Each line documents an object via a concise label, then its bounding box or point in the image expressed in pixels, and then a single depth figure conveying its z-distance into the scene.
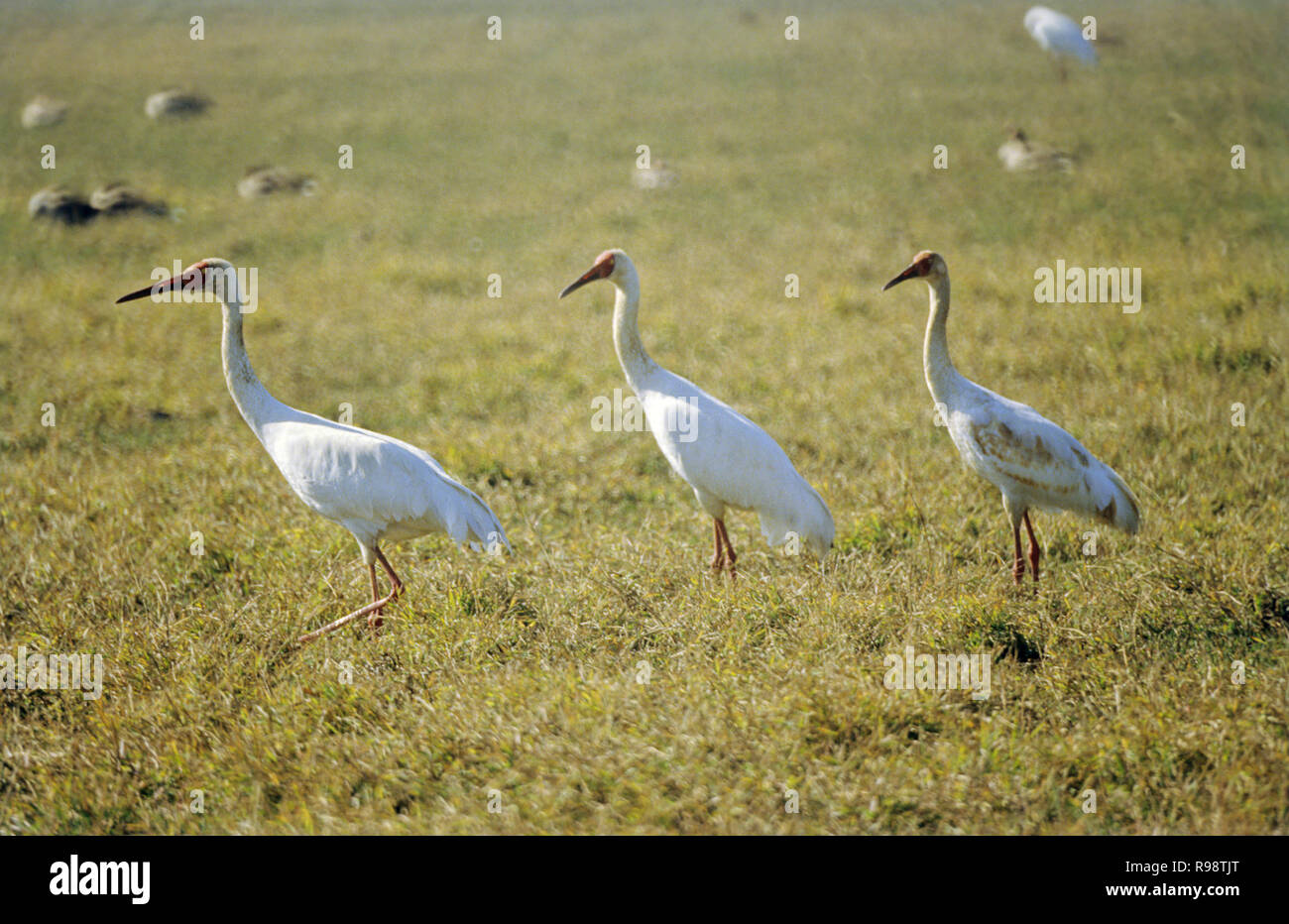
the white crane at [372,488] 5.02
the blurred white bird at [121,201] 13.48
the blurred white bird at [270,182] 14.82
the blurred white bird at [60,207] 13.32
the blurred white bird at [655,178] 14.89
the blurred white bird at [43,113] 16.69
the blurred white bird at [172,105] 17.14
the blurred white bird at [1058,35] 16.61
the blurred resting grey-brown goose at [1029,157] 13.84
